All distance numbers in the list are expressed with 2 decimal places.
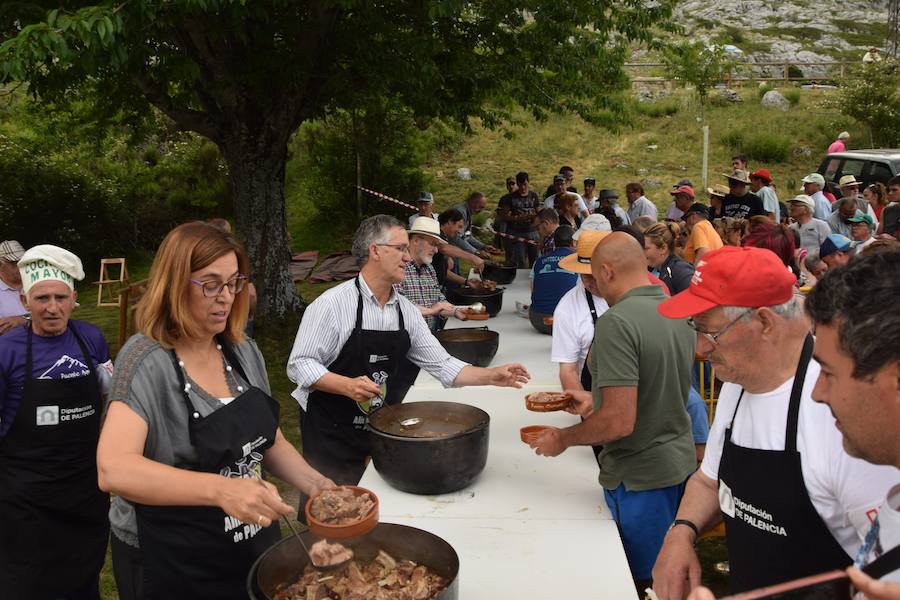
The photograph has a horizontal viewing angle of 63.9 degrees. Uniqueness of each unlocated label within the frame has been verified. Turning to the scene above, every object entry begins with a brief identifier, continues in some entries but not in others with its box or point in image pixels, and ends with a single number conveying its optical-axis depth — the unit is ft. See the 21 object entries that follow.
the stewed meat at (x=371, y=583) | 6.74
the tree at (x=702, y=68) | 70.23
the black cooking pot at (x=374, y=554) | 6.40
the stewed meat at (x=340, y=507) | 7.07
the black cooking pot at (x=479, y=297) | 20.47
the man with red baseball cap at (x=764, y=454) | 5.81
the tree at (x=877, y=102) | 74.64
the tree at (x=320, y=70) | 24.11
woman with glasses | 6.63
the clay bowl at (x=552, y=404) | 10.53
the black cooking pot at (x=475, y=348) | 14.76
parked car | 42.27
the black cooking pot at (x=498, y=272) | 25.52
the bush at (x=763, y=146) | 75.72
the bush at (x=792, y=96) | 90.58
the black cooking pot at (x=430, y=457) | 8.88
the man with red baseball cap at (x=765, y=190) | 32.26
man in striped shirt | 11.11
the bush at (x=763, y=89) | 95.31
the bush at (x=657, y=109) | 88.84
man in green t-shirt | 8.76
